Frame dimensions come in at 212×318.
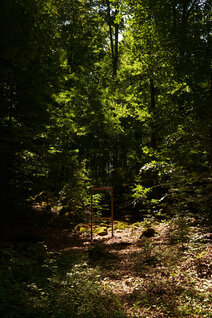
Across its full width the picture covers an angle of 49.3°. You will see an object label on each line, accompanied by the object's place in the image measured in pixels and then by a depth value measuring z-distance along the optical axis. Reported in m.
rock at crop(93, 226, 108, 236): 11.73
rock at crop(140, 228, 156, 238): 9.97
